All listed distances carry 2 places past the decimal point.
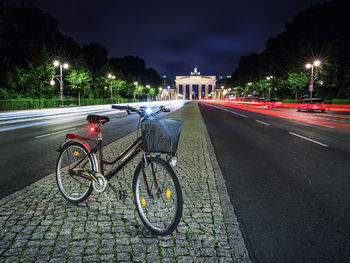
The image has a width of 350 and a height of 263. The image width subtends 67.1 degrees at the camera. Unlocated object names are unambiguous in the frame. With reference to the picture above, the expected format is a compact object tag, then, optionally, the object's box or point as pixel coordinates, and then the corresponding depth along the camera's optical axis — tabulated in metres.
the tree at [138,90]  84.64
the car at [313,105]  28.59
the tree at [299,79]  44.25
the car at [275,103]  47.00
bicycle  3.00
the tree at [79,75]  43.09
